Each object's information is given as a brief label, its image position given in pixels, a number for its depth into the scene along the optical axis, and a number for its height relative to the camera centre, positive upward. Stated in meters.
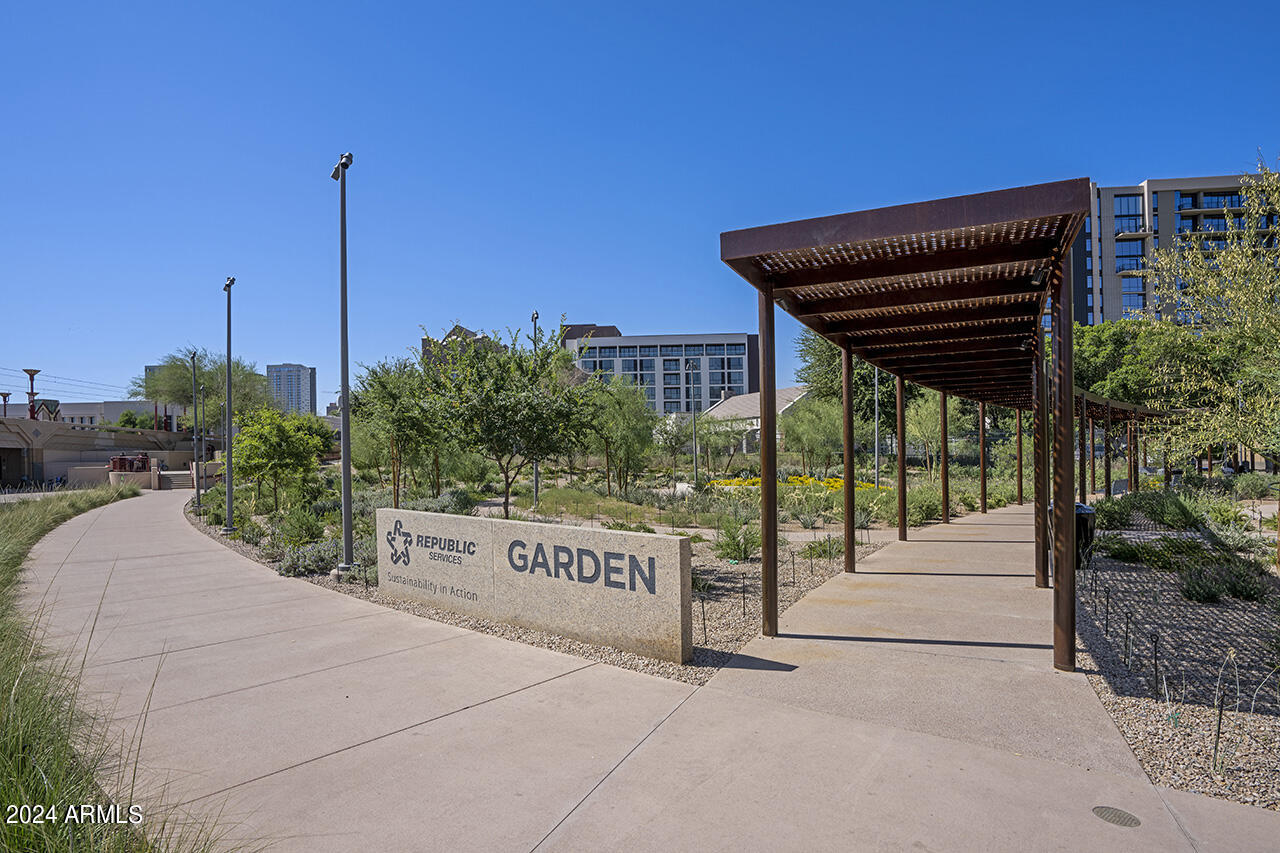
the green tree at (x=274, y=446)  20.20 +0.02
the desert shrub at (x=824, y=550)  11.85 -1.93
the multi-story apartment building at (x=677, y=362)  117.25 +13.60
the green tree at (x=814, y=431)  37.06 +0.49
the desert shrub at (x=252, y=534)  16.08 -2.07
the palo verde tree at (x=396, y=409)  18.78 +1.07
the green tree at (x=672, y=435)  40.21 +0.39
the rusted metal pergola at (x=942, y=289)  5.88 +1.68
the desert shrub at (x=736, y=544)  12.07 -1.84
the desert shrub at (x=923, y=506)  16.89 -1.75
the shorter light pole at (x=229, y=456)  18.72 -0.23
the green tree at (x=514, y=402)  13.20 +0.80
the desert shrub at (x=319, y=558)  11.73 -1.96
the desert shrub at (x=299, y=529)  14.36 -1.78
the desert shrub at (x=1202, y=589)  8.14 -1.84
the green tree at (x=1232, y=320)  10.55 +1.93
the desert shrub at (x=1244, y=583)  8.20 -1.81
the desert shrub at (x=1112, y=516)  14.65 -1.74
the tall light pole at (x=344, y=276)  11.59 +2.88
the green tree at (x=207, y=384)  68.25 +7.12
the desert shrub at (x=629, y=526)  14.90 -1.91
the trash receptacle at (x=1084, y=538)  10.47 -1.58
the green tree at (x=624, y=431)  29.39 +0.48
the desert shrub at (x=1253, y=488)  22.41 -1.78
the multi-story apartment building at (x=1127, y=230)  75.62 +23.65
